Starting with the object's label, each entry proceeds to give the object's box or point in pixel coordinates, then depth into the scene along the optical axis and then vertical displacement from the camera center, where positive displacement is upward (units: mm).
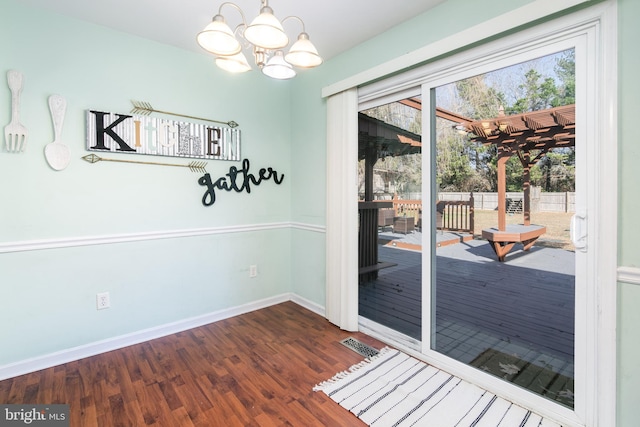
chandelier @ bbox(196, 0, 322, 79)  1280 +743
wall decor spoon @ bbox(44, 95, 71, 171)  2143 +491
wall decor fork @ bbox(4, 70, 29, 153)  2012 +580
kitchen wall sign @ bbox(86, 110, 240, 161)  2330 +613
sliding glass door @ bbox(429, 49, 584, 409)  1696 -99
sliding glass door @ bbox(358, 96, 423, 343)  2406 -63
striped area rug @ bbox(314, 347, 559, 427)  1668 -1141
